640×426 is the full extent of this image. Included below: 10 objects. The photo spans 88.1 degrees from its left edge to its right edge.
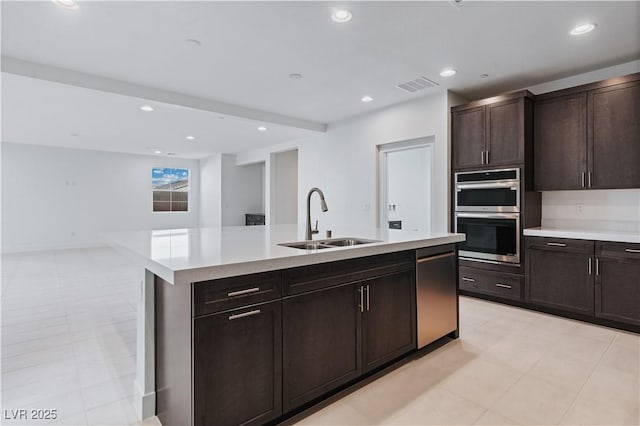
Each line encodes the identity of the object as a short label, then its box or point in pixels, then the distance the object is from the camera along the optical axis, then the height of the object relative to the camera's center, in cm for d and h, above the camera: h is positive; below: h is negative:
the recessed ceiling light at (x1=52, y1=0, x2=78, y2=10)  241 +156
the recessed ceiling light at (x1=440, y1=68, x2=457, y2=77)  372 +161
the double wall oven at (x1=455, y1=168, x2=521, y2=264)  374 -2
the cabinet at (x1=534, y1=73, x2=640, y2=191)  318 +78
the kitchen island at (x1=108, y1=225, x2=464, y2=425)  143 -57
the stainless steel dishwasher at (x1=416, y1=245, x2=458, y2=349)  247 -63
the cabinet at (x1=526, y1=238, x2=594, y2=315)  324 -64
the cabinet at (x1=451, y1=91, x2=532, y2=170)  371 +97
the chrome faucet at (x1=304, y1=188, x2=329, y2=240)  238 -5
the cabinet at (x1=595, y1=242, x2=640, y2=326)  297 -65
